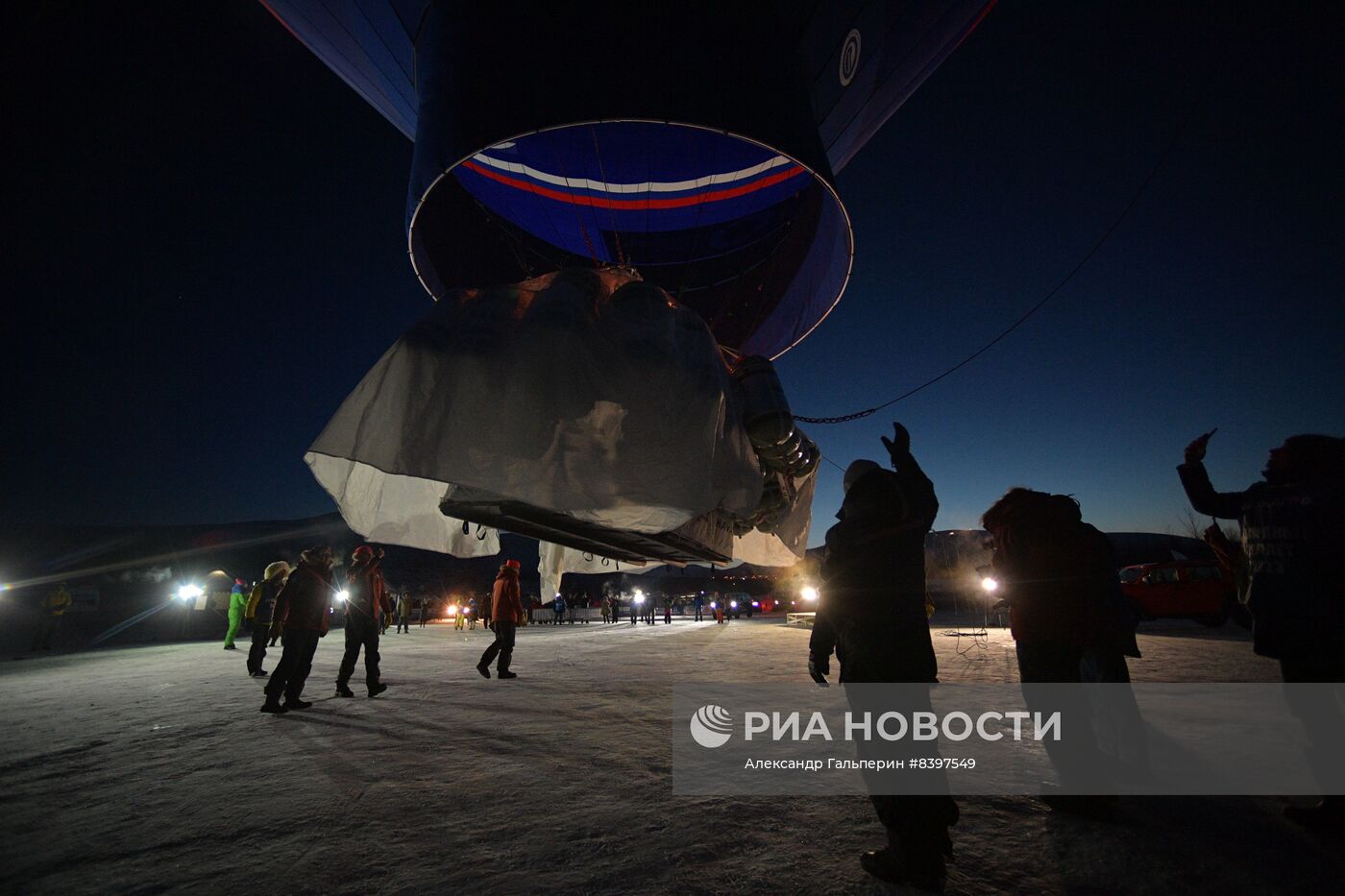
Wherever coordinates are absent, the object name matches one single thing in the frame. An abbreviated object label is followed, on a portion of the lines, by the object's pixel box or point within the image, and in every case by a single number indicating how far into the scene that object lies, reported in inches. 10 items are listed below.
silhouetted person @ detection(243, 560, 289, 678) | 286.5
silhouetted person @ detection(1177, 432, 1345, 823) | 86.4
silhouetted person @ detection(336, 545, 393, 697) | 225.1
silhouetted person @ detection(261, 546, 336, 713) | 191.6
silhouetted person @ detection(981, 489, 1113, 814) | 105.3
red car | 479.8
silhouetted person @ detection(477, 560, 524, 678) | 275.4
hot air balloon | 110.0
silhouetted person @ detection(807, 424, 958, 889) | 72.4
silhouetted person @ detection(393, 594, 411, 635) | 772.1
